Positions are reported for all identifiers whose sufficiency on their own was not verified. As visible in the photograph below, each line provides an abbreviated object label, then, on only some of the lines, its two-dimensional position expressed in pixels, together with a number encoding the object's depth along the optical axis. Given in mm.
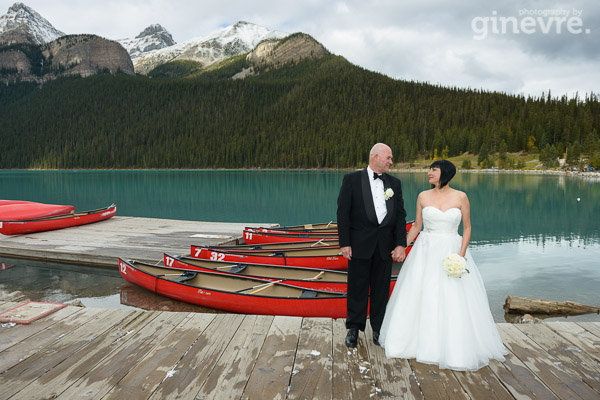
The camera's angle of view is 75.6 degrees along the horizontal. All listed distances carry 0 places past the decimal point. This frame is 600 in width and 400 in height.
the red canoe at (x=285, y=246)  13148
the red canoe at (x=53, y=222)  17625
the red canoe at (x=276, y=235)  15436
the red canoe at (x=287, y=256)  12026
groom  4195
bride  3830
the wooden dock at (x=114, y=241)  14344
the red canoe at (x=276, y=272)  8633
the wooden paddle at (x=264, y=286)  8445
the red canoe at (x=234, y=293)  7469
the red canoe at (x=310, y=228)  16609
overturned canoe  20328
